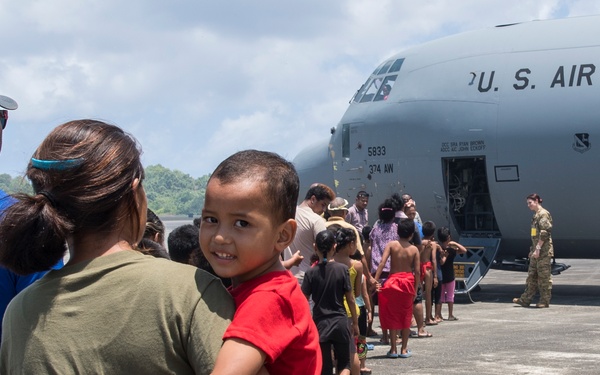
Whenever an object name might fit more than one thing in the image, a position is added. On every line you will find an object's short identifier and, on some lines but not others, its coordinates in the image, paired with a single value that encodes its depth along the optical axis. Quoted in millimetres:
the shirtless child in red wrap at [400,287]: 10970
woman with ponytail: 2426
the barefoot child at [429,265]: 13391
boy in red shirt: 2395
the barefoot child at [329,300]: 8141
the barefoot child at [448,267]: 14562
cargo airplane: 15750
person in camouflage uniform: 15633
